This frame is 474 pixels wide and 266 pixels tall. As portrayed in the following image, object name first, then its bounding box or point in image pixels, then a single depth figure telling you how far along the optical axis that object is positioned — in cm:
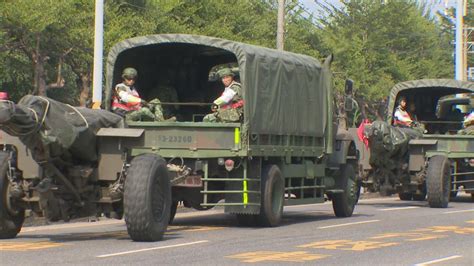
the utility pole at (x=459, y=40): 4919
